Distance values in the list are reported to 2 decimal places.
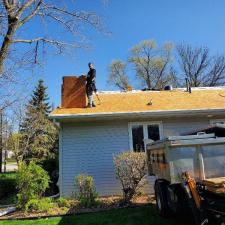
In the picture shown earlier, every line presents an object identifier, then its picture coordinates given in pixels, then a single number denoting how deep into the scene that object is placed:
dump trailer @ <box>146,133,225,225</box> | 3.94
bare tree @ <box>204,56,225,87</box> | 25.02
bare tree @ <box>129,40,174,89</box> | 27.60
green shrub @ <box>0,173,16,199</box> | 11.15
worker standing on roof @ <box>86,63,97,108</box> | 9.84
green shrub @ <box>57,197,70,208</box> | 7.47
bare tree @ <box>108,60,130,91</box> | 29.04
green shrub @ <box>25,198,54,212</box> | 7.03
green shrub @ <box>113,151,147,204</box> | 7.42
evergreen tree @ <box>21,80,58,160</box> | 19.10
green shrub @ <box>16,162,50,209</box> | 7.26
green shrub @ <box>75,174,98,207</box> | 7.44
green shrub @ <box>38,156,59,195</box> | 10.90
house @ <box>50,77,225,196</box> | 8.76
